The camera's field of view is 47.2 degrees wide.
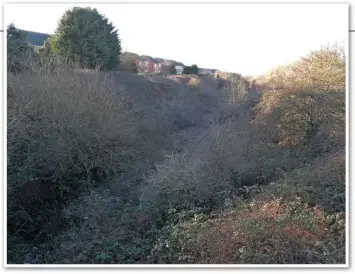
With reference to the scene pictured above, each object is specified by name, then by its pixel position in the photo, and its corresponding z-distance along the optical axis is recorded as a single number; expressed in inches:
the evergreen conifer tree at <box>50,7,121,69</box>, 896.9
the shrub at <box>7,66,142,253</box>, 353.1
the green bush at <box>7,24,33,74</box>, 472.7
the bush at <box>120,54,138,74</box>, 1130.6
